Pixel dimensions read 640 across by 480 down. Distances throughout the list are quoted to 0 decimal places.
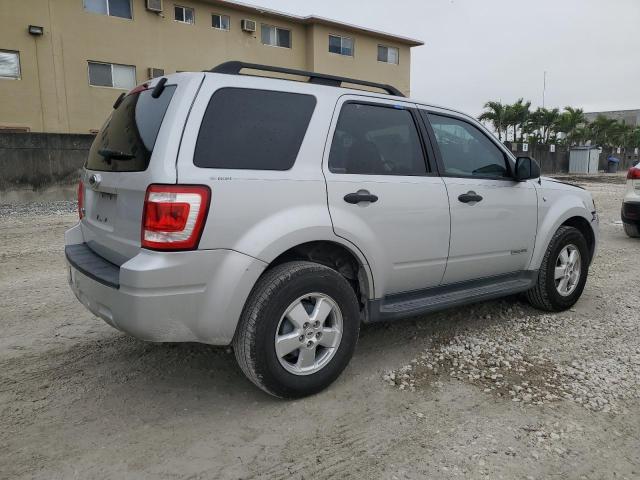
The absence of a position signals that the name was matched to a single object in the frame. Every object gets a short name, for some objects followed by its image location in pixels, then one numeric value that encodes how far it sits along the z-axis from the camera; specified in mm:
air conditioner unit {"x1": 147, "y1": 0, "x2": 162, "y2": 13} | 22078
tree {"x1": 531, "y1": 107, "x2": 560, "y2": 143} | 36906
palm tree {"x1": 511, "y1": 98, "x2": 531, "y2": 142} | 35719
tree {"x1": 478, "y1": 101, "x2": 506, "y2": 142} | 36125
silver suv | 2664
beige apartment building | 19625
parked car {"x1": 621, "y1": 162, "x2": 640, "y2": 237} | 8523
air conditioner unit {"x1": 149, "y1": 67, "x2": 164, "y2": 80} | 22562
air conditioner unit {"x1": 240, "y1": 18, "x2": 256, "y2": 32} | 25016
